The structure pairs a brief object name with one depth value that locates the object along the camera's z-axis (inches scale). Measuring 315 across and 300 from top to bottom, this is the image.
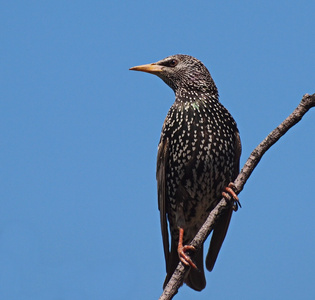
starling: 481.7
